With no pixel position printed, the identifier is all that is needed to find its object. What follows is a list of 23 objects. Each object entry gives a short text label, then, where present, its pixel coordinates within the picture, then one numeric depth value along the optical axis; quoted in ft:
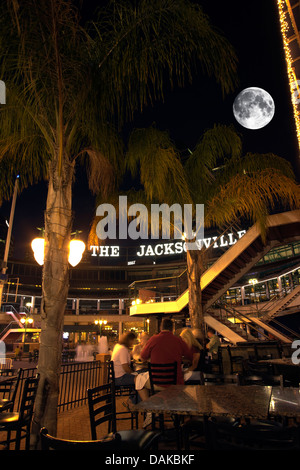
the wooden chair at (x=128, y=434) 8.83
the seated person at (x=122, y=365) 19.03
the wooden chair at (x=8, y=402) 15.10
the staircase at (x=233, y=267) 37.37
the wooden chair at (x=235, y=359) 28.84
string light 27.66
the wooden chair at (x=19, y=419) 12.96
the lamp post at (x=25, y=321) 81.36
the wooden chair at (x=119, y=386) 15.59
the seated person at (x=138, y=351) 23.83
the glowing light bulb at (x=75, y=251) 19.42
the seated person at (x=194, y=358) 18.76
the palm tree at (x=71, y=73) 14.60
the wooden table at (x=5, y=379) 17.89
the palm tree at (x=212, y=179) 30.17
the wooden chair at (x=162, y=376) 14.75
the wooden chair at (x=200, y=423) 10.90
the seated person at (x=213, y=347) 34.71
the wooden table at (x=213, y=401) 8.06
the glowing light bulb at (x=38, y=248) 18.84
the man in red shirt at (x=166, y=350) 15.44
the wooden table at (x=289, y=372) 21.33
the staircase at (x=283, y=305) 66.23
